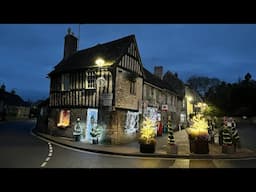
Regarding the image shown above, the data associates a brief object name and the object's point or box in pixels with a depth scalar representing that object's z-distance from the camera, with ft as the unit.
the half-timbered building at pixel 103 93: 43.24
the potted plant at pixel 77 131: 43.87
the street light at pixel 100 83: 43.33
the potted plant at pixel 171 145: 31.58
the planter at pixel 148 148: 32.12
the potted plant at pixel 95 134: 40.72
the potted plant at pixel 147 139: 32.22
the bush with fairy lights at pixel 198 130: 32.78
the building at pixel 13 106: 124.86
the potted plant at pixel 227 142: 33.83
